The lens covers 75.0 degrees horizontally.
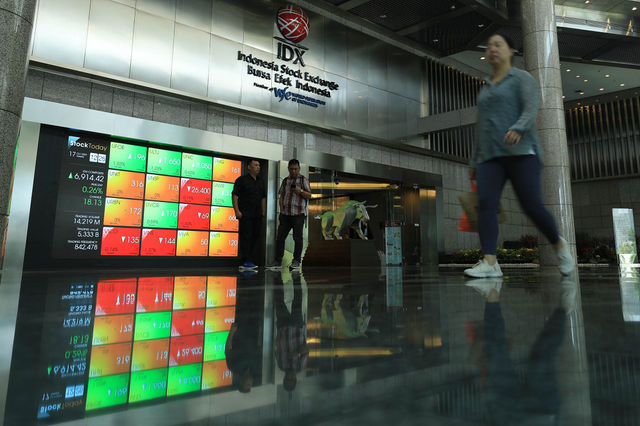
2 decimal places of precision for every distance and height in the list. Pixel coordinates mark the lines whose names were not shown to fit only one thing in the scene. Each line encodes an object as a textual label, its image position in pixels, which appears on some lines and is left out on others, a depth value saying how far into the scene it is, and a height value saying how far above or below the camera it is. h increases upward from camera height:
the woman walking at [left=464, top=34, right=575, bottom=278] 3.21 +0.88
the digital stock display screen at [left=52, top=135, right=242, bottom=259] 8.47 +1.28
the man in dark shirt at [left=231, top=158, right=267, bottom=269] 6.78 +0.86
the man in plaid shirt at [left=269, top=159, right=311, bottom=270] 6.97 +0.94
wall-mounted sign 11.37 +5.35
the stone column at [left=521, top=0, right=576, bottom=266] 9.32 +3.42
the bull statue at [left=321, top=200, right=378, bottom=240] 11.34 +1.16
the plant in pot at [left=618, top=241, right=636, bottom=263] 14.64 +0.50
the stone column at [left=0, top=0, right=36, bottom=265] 3.54 +1.54
